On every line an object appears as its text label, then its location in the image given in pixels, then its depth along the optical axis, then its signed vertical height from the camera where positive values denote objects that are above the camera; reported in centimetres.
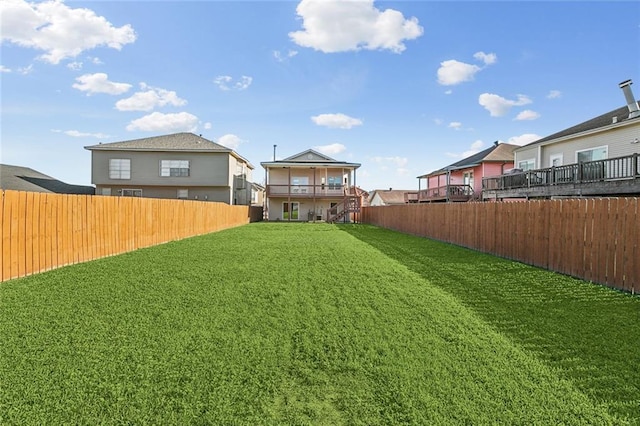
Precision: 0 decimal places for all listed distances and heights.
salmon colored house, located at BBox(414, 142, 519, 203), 2870 +312
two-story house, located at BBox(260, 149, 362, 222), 3066 +160
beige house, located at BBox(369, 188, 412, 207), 6306 +210
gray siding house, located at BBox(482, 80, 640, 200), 1371 +192
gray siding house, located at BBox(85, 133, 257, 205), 2786 +305
